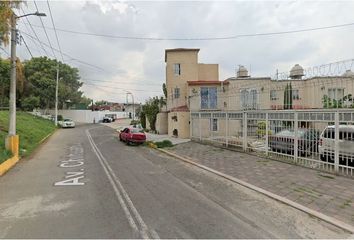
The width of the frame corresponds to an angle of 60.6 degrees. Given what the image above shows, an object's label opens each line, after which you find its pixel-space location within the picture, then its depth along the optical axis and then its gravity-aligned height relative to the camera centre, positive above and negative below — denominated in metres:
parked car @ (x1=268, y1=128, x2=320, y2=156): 11.91 -0.80
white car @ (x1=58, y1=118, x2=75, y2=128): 47.47 -0.06
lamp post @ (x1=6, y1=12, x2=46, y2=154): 14.84 +0.95
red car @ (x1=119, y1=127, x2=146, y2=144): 23.09 -0.97
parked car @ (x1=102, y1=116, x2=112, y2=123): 72.60 +1.06
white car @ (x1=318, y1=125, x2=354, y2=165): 10.28 -0.78
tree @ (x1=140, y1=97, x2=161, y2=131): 34.53 +1.52
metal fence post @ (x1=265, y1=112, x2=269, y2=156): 14.50 -0.67
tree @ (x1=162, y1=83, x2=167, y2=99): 36.35 +4.23
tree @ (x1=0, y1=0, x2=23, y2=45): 9.49 +3.55
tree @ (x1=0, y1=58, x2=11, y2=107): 39.04 +5.65
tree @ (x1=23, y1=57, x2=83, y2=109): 51.00 +7.51
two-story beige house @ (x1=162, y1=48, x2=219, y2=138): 33.34 +5.75
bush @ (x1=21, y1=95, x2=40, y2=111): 49.66 +3.59
